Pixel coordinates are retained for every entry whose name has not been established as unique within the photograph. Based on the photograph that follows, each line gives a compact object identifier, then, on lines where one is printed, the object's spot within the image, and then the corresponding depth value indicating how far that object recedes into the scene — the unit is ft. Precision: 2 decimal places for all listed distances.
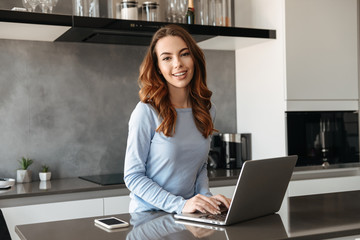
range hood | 8.50
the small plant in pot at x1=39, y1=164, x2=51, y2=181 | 10.16
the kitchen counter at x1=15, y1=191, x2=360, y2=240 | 4.46
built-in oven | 10.94
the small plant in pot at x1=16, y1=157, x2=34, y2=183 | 9.88
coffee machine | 11.70
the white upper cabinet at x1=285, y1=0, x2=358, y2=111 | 10.75
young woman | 5.72
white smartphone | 4.83
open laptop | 4.75
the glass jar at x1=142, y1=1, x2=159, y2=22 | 10.01
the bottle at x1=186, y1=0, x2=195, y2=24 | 10.57
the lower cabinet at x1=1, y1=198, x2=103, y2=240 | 8.32
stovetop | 9.41
